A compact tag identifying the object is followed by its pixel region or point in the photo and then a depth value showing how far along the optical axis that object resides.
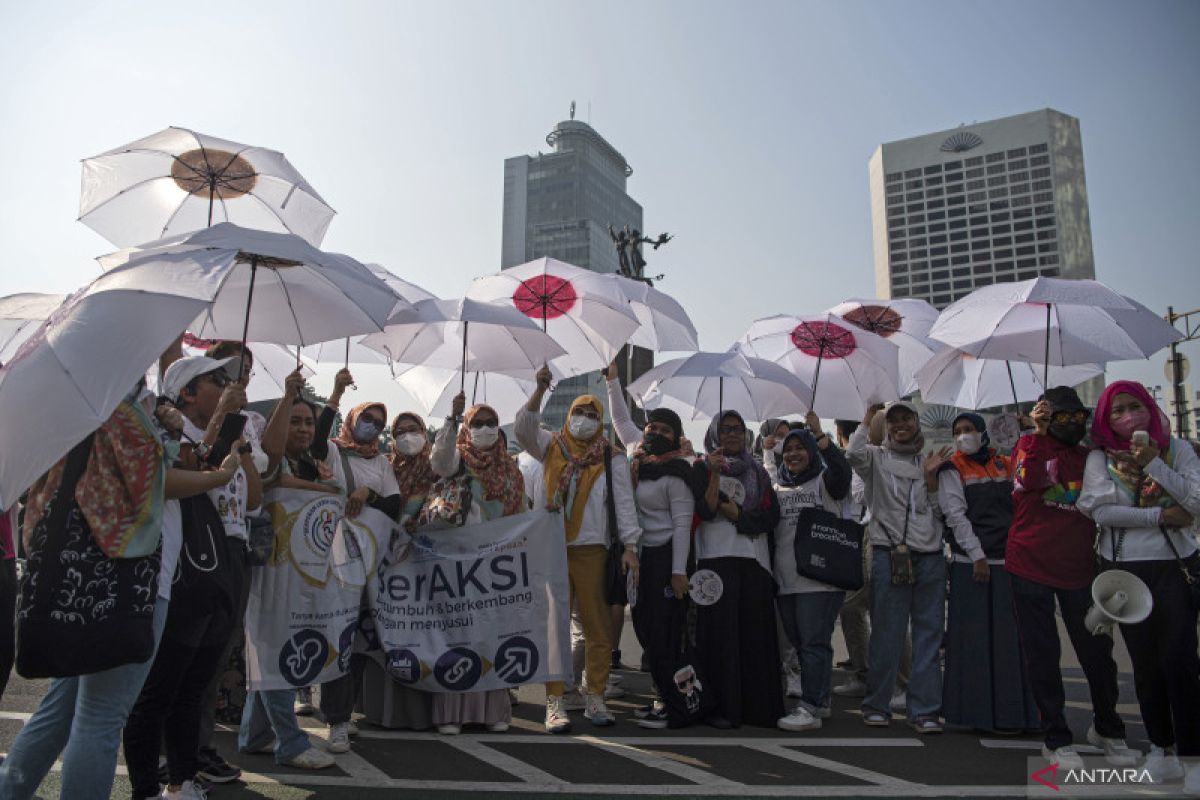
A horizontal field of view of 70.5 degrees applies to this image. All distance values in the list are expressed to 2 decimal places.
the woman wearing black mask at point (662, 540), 5.54
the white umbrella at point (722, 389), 6.72
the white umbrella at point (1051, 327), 5.71
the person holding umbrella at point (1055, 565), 4.62
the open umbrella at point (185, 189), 5.51
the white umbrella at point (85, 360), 2.58
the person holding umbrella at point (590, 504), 5.55
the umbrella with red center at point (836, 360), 6.98
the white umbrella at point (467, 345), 6.52
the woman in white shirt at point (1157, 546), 4.20
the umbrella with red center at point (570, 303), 6.99
